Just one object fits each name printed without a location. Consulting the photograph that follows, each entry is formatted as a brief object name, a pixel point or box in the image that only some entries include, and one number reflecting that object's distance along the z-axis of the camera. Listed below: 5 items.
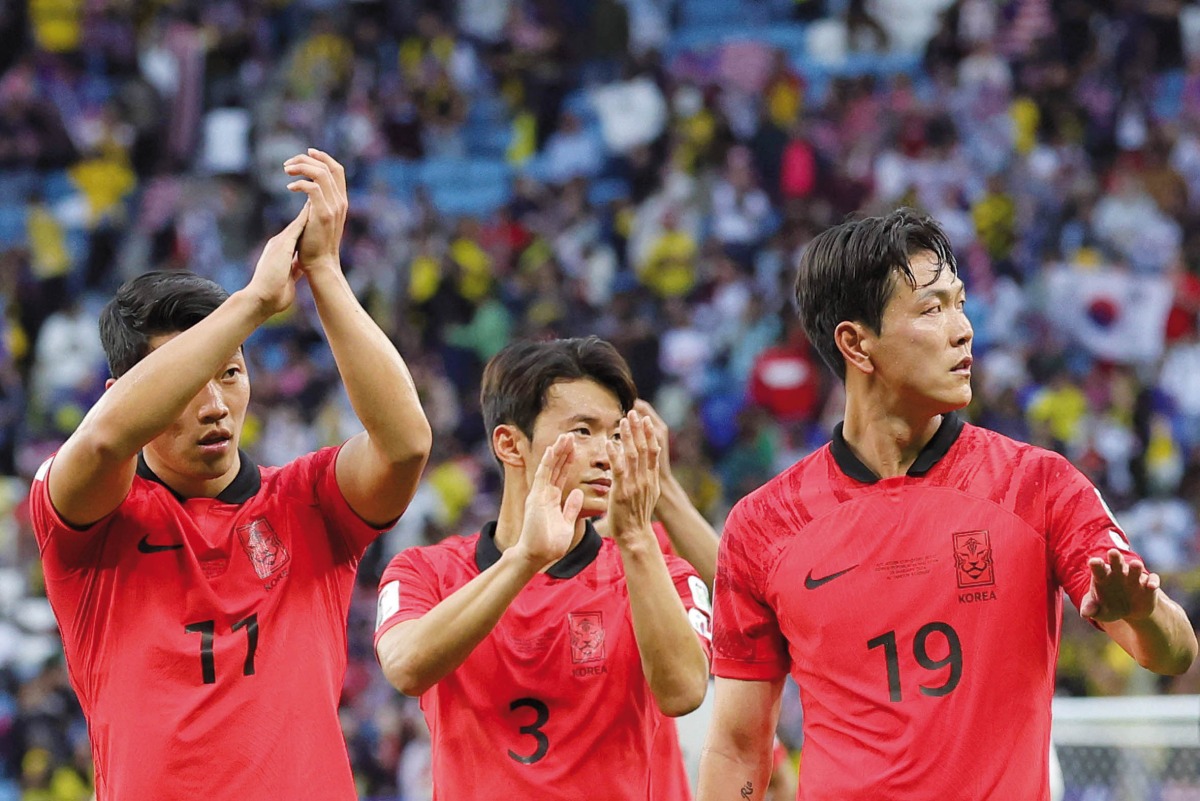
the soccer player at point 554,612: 8.01
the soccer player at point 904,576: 7.10
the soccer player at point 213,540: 7.36
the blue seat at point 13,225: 33.87
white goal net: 13.84
